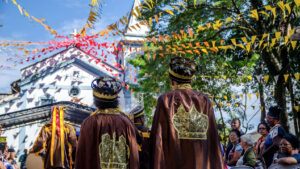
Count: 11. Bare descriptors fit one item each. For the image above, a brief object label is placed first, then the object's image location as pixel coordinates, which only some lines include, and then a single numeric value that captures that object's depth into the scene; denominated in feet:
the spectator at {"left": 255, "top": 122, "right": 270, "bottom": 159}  22.54
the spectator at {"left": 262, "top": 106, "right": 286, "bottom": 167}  20.44
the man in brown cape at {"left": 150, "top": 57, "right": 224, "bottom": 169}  13.32
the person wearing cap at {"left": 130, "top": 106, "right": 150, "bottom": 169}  14.85
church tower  82.05
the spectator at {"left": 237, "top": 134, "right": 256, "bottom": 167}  20.27
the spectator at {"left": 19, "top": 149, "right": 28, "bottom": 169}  45.19
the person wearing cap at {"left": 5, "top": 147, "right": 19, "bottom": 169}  37.40
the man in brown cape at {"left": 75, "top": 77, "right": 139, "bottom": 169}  13.61
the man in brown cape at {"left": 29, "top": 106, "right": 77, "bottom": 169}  24.33
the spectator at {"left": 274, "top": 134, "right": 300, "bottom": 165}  18.03
